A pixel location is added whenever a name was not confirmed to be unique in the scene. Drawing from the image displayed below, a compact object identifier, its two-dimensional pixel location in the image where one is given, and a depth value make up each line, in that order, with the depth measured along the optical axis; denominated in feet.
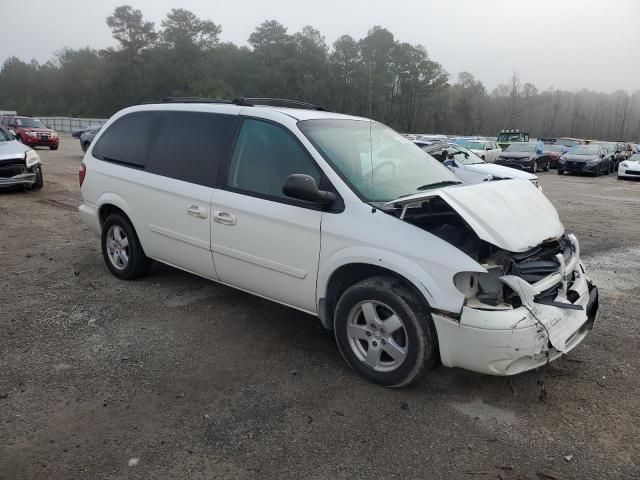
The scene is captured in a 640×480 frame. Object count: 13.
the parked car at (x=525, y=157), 74.49
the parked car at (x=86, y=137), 67.97
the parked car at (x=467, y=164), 36.73
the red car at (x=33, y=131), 77.25
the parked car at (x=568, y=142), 118.11
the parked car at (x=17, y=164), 34.27
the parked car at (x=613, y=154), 87.96
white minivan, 9.78
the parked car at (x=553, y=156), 88.89
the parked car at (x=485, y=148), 78.89
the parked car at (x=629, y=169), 71.05
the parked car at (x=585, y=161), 76.13
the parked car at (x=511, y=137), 107.04
